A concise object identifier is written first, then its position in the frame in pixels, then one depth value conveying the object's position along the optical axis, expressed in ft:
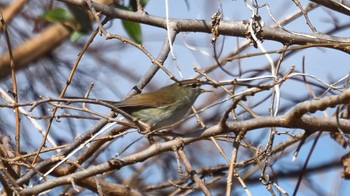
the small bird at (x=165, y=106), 26.73
